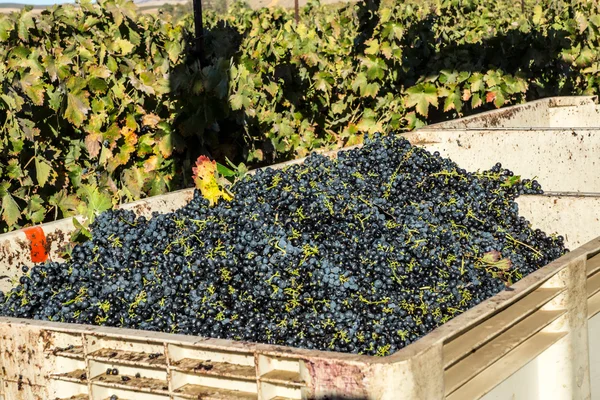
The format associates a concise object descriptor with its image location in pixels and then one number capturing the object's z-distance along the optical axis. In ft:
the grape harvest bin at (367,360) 5.08
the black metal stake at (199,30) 15.90
